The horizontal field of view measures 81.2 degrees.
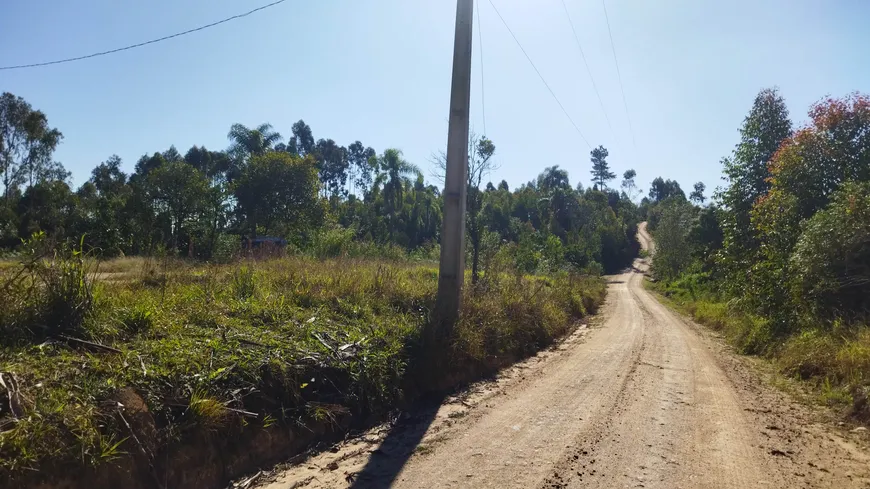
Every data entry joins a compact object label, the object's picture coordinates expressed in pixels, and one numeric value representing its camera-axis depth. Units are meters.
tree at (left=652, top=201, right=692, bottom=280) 41.69
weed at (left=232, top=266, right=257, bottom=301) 7.01
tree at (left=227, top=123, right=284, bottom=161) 36.97
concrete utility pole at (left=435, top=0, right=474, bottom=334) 7.81
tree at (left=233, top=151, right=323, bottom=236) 27.88
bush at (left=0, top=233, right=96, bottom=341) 4.23
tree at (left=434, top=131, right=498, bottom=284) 13.44
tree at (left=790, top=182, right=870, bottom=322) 8.25
